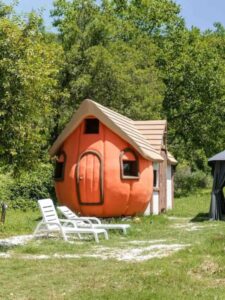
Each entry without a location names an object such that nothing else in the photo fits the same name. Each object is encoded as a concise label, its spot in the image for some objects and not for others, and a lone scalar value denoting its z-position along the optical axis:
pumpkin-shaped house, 19.05
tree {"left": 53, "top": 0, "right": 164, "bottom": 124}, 26.09
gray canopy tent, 20.53
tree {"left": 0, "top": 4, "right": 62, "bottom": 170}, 12.44
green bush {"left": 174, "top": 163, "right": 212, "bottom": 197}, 38.22
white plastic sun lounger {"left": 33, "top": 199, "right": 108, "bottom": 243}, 13.95
